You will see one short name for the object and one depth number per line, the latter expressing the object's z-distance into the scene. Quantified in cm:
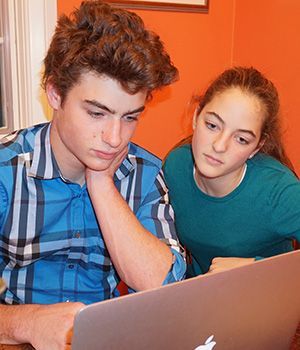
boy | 112
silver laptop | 67
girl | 135
